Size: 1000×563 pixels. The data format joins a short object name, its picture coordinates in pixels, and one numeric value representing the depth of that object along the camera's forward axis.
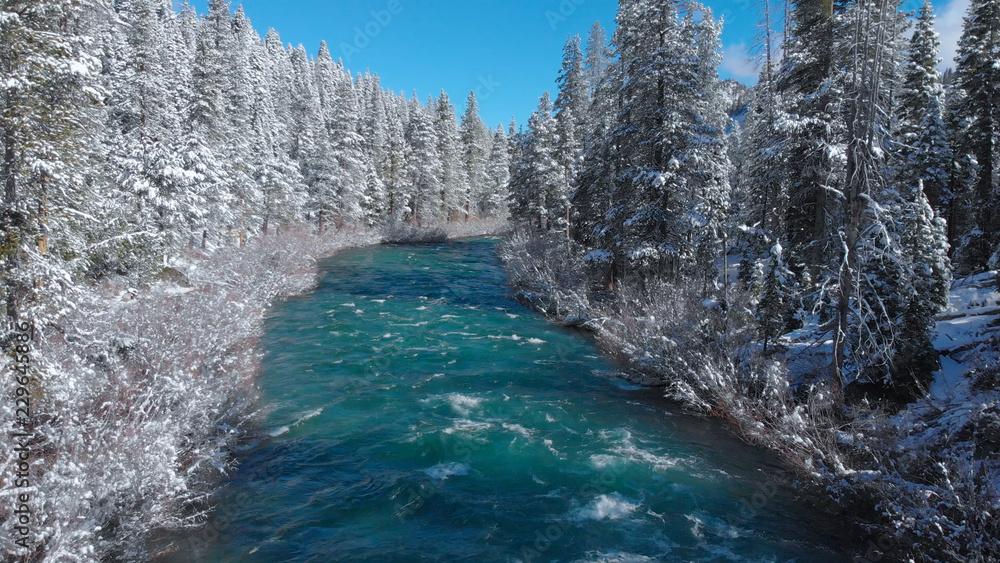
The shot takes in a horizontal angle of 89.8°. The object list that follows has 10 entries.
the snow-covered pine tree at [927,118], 26.44
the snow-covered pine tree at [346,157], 44.81
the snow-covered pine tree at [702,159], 17.44
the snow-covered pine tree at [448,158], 60.08
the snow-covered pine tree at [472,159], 68.69
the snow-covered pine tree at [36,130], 8.89
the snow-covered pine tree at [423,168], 55.34
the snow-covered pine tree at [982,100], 25.47
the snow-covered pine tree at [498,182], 75.62
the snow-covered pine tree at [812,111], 14.74
